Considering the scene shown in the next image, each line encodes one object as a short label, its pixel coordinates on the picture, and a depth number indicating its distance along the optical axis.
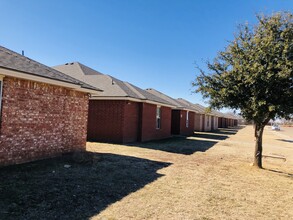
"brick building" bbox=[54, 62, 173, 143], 15.88
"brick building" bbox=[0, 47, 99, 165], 7.59
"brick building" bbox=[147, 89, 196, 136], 26.59
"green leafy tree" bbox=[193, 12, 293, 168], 8.83
